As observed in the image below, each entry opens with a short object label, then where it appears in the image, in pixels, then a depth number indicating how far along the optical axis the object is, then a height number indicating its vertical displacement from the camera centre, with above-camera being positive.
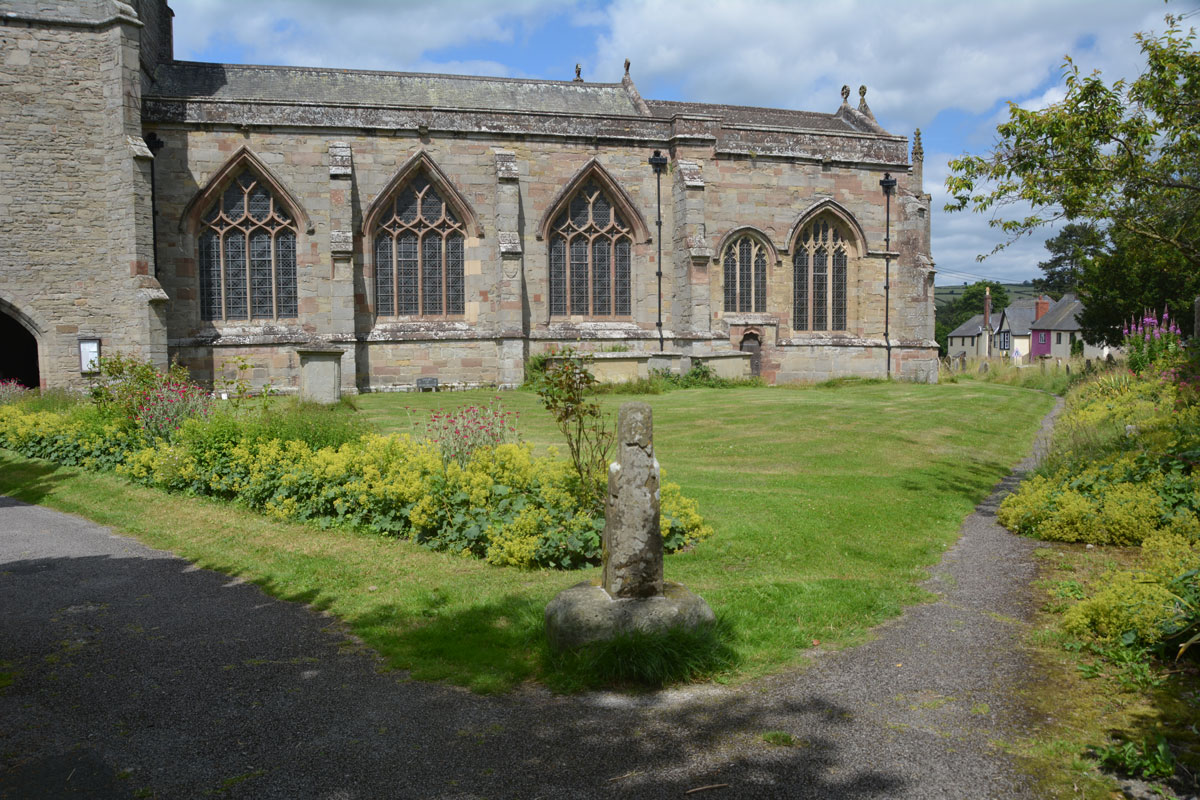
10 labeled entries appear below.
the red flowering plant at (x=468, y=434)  9.67 -0.78
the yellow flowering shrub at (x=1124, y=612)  5.42 -1.73
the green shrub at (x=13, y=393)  17.20 -0.32
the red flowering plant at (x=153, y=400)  12.60 -0.39
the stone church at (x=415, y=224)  20.44 +4.48
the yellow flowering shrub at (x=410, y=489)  8.04 -1.35
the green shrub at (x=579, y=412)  8.44 -0.47
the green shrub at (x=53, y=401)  15.61 -0.46
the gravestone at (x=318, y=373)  17.89 +0.02
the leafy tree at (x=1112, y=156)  9.99 +2.75
